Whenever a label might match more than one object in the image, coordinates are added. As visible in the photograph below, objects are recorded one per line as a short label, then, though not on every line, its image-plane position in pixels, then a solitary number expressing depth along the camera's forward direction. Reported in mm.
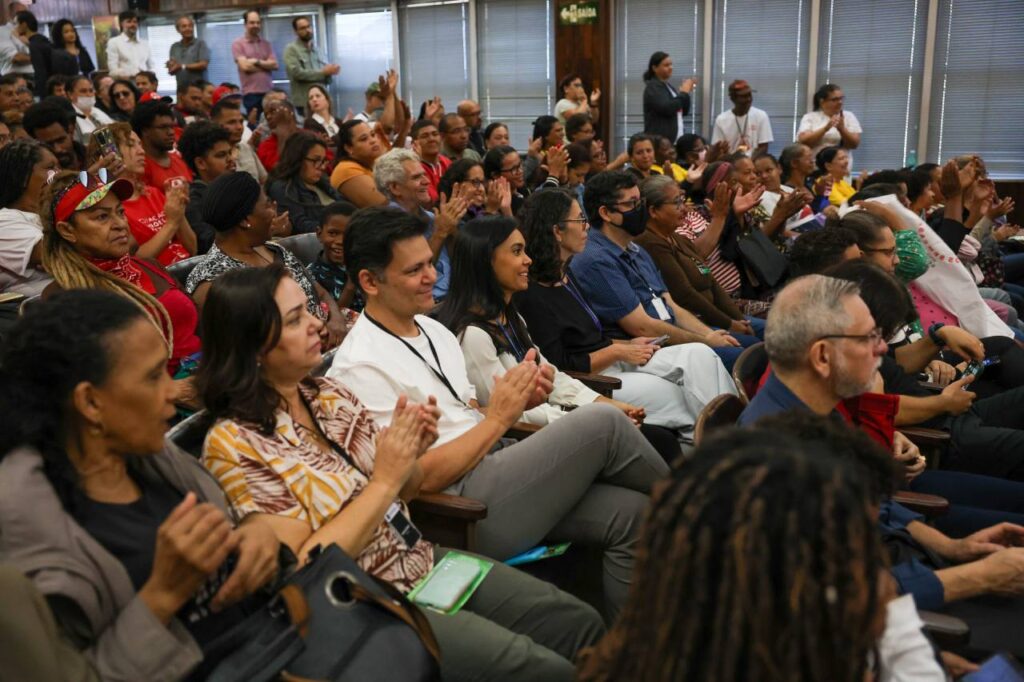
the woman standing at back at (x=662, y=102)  7973
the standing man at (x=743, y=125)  8172
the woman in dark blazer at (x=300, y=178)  4359
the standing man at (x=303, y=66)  8703
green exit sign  8812
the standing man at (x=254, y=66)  8836
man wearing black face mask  3520
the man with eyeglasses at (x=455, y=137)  6141
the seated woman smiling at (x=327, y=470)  1586
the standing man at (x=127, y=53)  8641
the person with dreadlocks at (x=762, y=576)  905
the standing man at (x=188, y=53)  8852
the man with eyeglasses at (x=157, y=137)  4242
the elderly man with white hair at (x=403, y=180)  4246
